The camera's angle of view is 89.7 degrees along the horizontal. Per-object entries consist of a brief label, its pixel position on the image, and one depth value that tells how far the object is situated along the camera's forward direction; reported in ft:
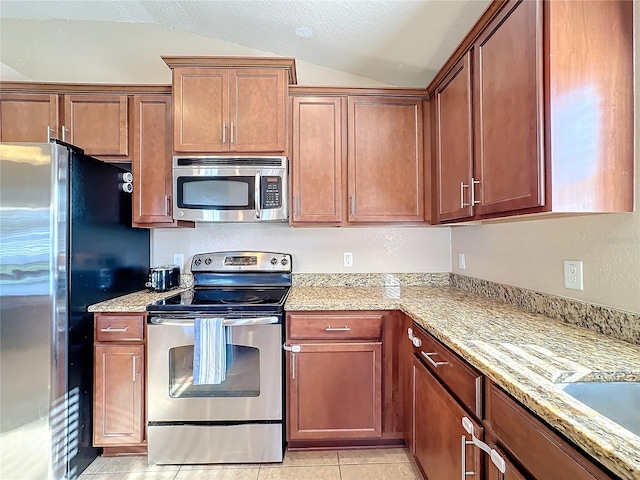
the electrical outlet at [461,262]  7.38
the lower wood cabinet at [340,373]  5.88
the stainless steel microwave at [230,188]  6.57
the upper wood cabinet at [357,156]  6.89
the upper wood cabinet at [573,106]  3.37
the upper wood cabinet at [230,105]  6.49
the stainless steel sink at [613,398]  2.72
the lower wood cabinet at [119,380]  5.79
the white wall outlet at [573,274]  4.20
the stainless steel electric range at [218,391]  5.74
